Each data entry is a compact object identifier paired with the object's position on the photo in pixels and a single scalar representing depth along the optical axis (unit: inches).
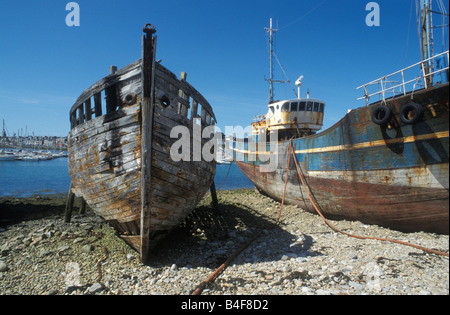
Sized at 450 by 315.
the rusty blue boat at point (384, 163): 216.5
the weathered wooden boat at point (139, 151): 202.2
